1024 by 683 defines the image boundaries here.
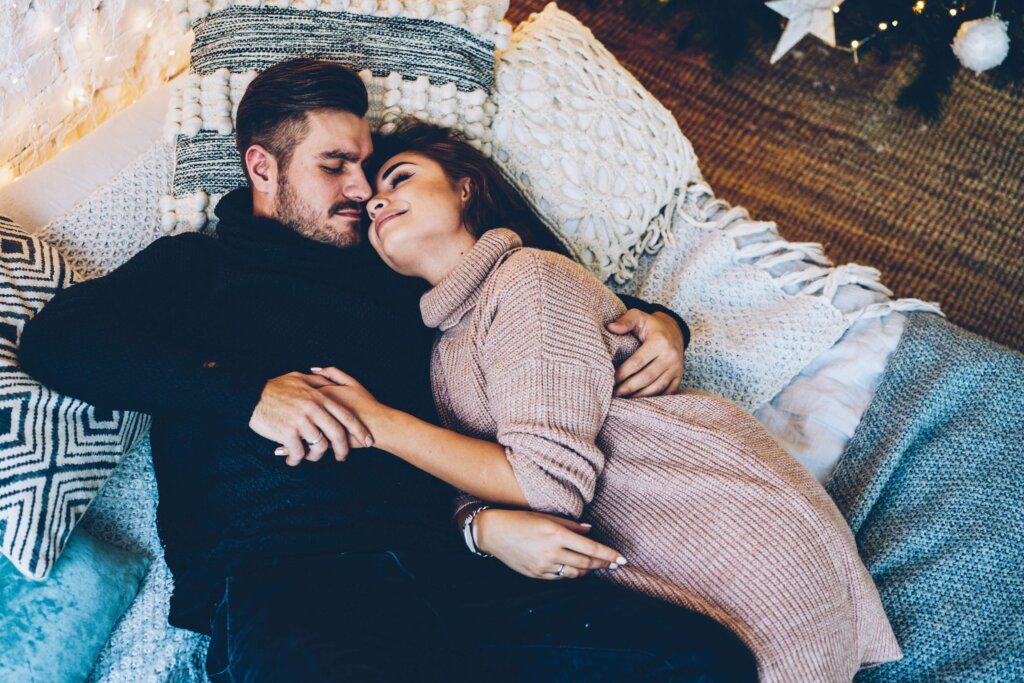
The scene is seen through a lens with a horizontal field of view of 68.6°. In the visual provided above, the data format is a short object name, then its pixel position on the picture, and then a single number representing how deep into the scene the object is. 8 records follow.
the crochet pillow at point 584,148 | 1.55
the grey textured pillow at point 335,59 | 1.45
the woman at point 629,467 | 1.04
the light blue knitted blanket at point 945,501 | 1.15
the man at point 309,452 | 1.01
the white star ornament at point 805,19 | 1.97
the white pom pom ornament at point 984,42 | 1.72
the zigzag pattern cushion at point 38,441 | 1.06
